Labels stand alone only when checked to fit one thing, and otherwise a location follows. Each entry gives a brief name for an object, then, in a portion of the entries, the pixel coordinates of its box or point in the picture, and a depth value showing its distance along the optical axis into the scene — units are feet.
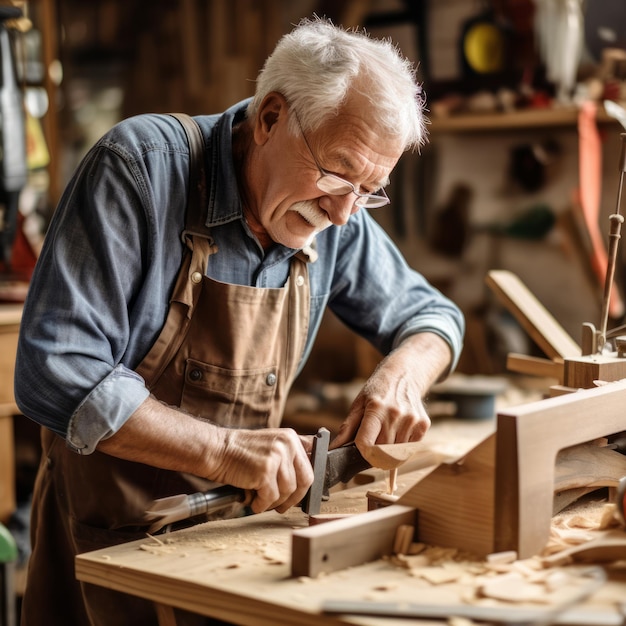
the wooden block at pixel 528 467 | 5.04
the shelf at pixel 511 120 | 10.20
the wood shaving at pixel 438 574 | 4.95
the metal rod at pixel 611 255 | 6.02
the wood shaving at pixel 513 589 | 4.76
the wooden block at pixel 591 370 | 5.90
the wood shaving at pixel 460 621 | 4.61
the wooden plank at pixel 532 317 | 6.81
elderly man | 5.50
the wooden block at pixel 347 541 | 4.98
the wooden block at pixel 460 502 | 5.11
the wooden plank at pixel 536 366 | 6.68
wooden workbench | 4.77
